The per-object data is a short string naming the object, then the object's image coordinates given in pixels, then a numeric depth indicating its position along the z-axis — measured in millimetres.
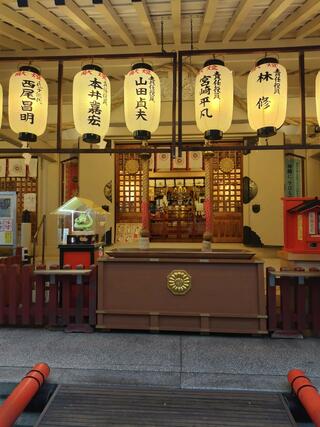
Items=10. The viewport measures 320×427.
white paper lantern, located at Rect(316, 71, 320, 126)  5234
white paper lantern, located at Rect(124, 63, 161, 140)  5289
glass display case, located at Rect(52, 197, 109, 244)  6914
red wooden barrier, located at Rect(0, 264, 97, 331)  5273
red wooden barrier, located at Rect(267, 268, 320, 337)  4984
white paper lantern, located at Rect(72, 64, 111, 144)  5305
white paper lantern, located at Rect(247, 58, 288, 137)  5082
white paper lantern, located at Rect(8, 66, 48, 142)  5332
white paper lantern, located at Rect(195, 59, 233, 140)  5266
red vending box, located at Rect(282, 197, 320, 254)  6617
